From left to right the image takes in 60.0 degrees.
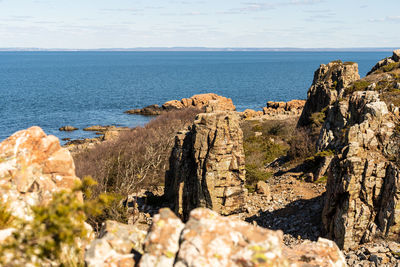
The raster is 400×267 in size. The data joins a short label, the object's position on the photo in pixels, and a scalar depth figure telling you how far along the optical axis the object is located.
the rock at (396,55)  48.72
